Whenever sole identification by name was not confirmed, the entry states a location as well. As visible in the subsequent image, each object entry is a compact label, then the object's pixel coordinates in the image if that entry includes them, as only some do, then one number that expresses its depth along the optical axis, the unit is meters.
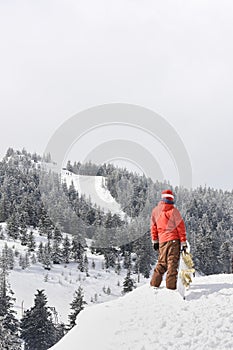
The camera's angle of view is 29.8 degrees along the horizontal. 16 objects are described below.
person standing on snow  8.53
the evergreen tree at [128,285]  57.83
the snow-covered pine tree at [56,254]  87.62
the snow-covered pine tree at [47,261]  83.38
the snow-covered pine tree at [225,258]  92.38
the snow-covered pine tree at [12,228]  96.69
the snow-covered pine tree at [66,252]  90.06
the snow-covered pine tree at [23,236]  92.54
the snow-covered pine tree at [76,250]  91.94
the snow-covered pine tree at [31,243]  89.57
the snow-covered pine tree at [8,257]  76.56
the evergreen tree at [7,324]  34.92
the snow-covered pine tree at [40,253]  84.75
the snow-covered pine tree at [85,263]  86.94
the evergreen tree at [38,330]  41.31
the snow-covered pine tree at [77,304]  47.12
